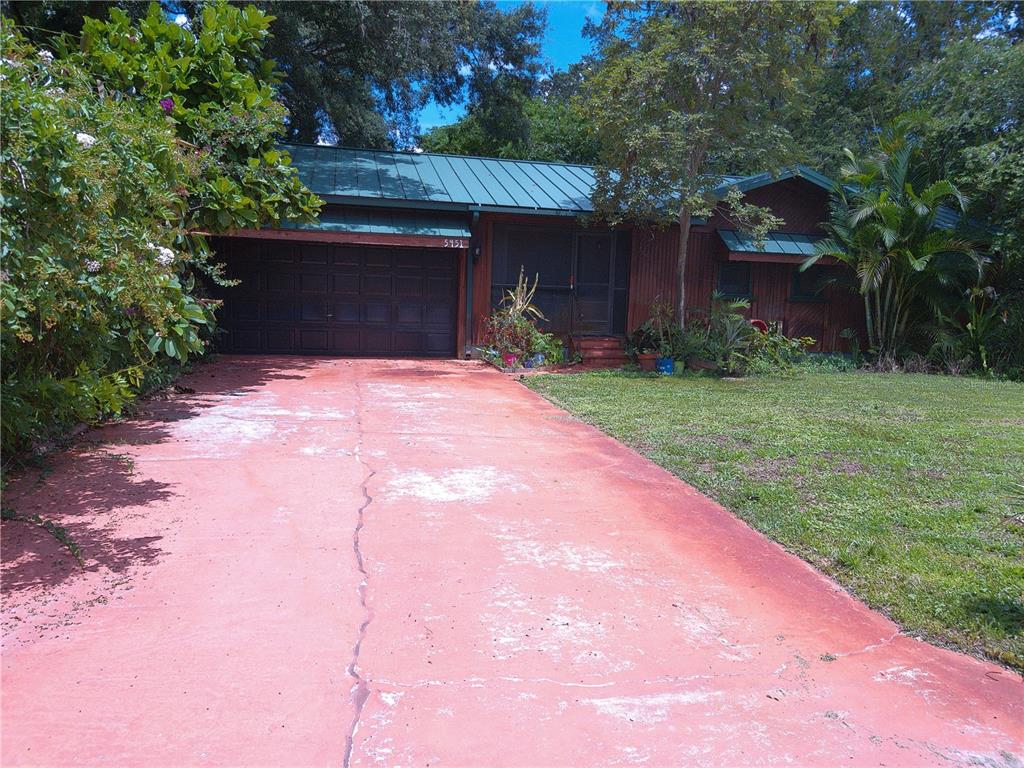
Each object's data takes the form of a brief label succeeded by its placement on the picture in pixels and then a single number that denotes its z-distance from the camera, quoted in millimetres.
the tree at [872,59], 22141
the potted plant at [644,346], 12836
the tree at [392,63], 13758
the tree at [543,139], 24547
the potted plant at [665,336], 12602
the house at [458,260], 13000
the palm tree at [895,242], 13625
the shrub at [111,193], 3273
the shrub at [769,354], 12656
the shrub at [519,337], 12867
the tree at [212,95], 7918
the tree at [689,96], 11117
